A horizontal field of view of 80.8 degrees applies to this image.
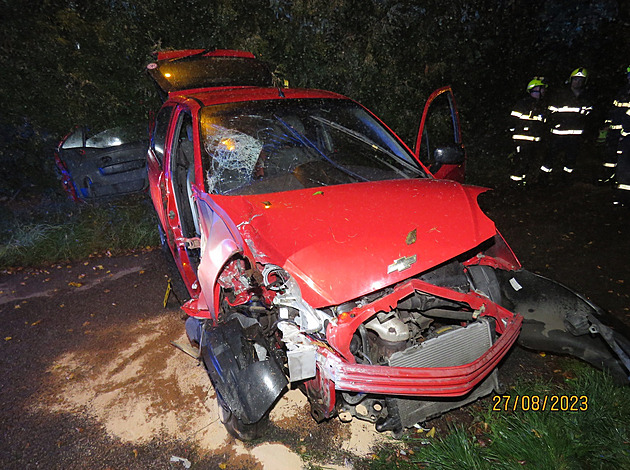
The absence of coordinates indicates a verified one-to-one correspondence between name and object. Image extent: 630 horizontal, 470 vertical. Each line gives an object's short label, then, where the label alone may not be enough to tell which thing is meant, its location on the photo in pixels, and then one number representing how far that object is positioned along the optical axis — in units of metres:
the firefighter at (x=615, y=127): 5.20
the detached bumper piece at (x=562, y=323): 2.46
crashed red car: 1.86
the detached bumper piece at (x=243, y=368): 2.03
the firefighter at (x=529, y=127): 6.55
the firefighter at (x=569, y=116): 6.23
